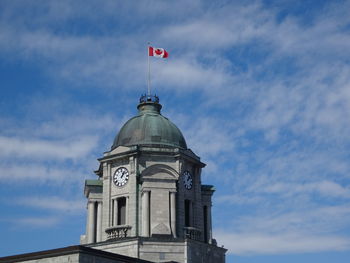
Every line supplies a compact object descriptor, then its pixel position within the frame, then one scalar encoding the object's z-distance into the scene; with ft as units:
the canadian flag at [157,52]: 241.76
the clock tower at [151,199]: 211.20
